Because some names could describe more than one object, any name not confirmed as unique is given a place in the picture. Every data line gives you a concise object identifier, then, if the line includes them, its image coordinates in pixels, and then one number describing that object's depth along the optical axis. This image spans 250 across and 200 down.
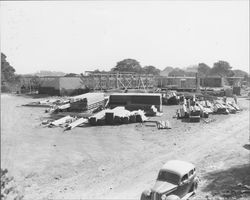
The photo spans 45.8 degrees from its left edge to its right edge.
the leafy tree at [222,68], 138.00
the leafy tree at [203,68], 163.35
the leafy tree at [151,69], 138.09
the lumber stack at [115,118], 29.06
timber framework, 55.62
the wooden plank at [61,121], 28.37
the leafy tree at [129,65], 120.88
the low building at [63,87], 60.75
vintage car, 10.55
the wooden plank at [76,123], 27.12
